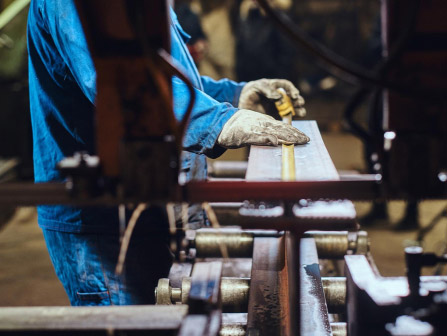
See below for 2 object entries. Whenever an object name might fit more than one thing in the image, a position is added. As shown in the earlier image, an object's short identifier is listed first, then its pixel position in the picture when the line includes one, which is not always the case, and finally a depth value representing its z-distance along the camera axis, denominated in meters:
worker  2.77
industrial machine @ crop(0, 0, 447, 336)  2.25
